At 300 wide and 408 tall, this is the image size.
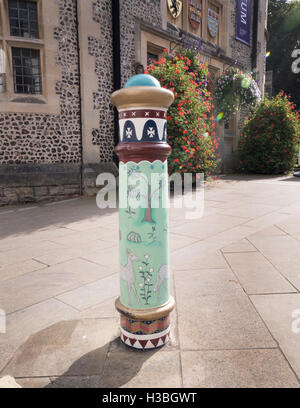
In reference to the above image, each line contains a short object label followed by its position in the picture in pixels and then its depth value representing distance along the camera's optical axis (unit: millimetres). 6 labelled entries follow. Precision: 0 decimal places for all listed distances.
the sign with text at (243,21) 13750
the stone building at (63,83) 7109
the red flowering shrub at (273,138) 12461
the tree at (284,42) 24422
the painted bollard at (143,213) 1806
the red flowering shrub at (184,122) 8172
